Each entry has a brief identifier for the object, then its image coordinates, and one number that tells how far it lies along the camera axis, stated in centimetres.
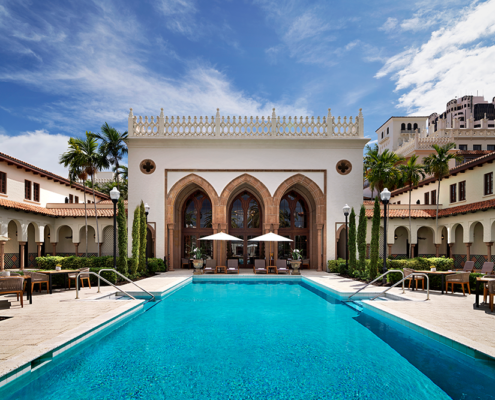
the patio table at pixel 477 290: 826
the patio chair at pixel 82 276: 1134
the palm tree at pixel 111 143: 2562
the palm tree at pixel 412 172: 2275
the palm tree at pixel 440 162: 1953
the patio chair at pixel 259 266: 1741
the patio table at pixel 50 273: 1051
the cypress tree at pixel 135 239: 1410
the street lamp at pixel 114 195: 1247
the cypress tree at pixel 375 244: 1339
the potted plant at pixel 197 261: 1712
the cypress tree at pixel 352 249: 1573
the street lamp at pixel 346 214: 1588
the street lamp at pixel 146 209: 1707
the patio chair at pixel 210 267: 1762
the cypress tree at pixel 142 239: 1584
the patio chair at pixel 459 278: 1027
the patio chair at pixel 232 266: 1766
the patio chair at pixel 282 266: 1769
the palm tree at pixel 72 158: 1886
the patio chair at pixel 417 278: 1121
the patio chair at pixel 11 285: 766
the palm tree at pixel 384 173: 2462
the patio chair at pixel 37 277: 985
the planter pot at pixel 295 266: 1720
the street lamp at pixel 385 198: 1241
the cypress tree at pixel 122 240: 1341
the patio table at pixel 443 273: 1069
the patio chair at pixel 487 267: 1226
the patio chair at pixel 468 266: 1327
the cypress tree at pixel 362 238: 1482
